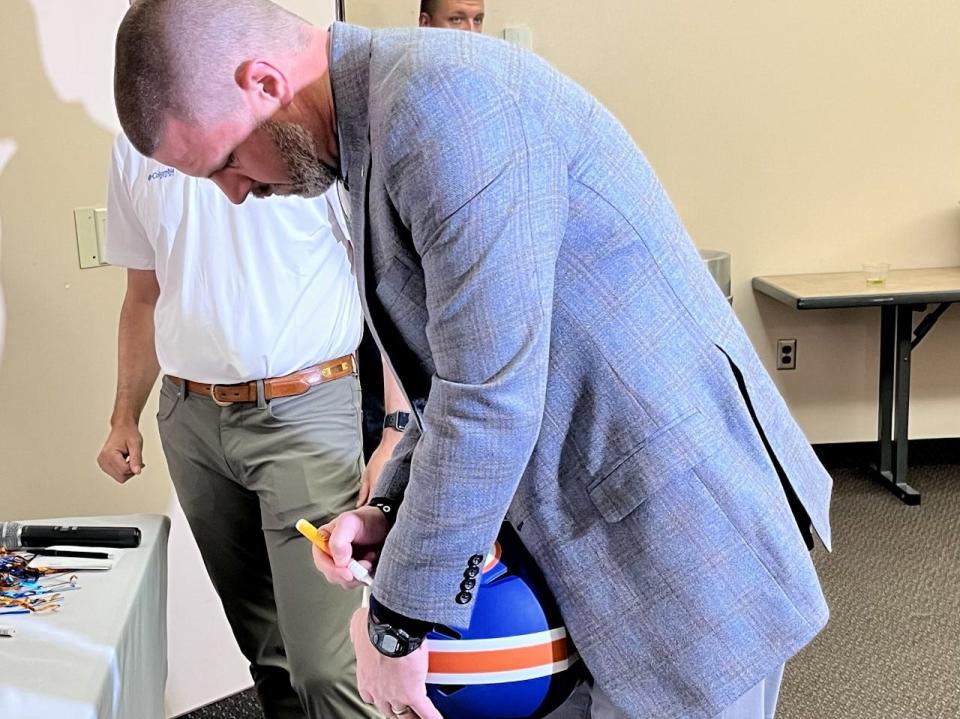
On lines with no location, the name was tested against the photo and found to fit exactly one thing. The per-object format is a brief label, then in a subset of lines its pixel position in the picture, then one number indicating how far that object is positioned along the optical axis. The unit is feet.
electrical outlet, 13.80
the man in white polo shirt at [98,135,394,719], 6.16
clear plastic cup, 12.34
